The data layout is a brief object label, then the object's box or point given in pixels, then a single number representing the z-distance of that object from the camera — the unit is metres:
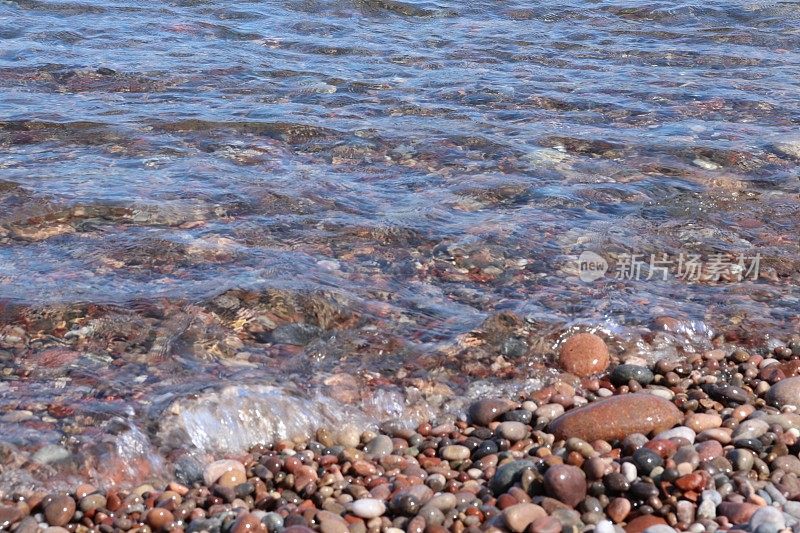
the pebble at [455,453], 3.88
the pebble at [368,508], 3.44
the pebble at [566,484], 3.48
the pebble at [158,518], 3.38
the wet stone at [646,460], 3.62
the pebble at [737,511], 3.32
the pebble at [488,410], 4.19
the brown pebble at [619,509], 3.42
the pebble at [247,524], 3.27
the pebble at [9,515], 3.36
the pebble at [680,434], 3.89
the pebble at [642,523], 3.33
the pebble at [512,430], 3.99
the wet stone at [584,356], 4.58
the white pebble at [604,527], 3.24
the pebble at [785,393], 4.21
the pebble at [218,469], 3.70
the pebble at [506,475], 3.63
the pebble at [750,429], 3.89
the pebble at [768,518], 3.22
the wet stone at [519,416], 4.13
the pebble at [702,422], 4.03
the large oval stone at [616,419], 3.94
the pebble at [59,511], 3.40
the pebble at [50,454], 3.72
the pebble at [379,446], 3.94
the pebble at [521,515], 3.30
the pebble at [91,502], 3.46
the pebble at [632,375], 4.49
